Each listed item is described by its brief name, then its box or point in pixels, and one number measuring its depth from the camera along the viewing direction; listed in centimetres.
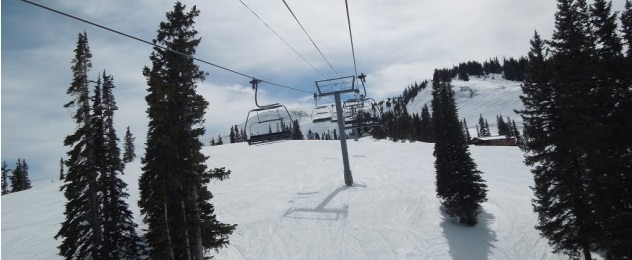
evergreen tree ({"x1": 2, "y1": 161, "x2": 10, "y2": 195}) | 8388
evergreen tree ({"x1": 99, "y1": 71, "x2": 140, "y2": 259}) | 2019
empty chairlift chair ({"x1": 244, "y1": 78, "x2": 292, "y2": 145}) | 1812
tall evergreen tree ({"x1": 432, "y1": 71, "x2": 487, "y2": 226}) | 2770
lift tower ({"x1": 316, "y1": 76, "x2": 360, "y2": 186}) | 2879
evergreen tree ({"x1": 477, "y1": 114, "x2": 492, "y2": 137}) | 16062
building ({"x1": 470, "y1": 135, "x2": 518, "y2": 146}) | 9819
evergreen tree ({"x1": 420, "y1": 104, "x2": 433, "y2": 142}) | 10567
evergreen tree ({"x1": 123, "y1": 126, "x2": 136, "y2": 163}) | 8719
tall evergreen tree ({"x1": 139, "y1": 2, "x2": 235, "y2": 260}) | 1498
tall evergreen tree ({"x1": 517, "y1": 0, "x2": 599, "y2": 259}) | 1677
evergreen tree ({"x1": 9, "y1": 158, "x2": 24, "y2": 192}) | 7291
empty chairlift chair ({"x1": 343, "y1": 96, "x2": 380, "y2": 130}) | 2573
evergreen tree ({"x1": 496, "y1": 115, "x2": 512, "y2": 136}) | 12666
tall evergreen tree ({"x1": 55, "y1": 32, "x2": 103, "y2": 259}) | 1962
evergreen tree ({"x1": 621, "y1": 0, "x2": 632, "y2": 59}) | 1454
